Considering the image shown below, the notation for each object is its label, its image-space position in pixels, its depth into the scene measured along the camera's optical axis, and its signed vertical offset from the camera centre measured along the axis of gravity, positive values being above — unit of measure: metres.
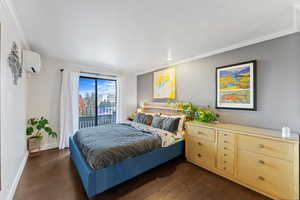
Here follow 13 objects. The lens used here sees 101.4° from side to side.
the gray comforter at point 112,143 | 1.74 -0.74
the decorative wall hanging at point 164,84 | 3.61 +0.48
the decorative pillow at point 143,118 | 3.44 -0.56
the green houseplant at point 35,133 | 2.86 -0.84
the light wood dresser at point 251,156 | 1.54 -0.87
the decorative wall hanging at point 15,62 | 1.70 +0.54
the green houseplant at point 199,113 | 2.59 -0.30
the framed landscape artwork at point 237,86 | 2.20 +0.26
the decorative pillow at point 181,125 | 2.86 -0.60
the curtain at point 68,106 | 3.40 -0.20
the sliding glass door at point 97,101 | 4.01 -0.07
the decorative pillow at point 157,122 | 3.07 -0.57
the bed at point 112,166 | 1.61 -1.05
